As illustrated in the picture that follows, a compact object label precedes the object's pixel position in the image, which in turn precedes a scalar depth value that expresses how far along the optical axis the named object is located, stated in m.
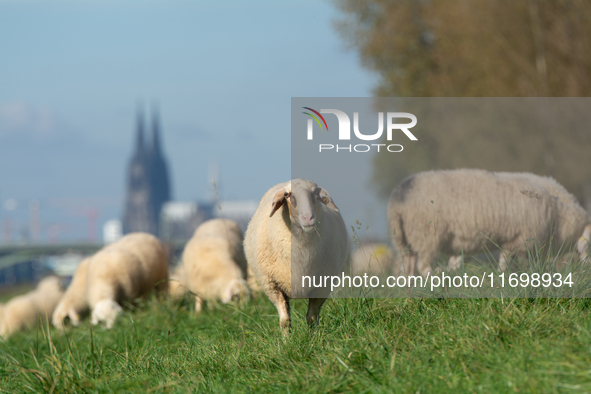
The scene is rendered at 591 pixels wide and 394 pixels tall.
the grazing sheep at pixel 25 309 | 24.98
